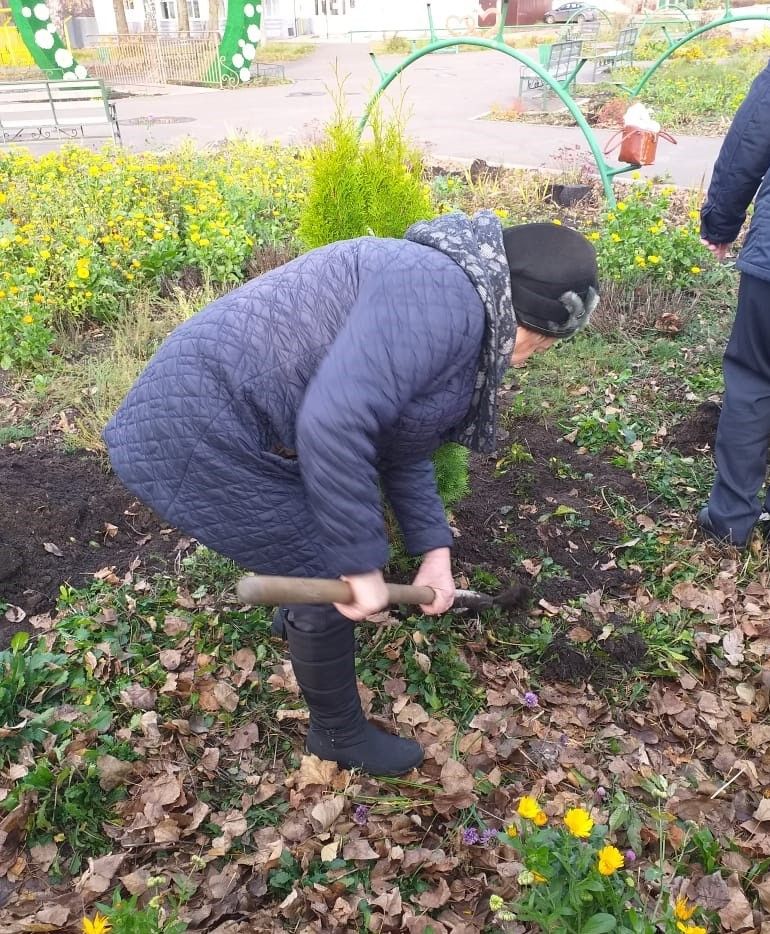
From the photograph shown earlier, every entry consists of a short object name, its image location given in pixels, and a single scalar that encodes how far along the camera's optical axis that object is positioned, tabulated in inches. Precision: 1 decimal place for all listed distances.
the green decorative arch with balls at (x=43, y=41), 652.1
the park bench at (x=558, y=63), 471.2
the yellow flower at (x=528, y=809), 57.4
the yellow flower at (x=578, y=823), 56.1
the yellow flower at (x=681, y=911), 54.3
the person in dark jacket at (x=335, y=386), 55.7
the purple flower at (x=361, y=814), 79.5
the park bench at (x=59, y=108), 453.1
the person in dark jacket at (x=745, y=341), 102.2
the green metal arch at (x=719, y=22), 221.6
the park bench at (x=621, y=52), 623.9
